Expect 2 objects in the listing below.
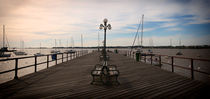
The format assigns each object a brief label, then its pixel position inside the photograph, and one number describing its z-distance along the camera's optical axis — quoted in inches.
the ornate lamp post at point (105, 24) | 391.4
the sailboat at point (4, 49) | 2184.8
